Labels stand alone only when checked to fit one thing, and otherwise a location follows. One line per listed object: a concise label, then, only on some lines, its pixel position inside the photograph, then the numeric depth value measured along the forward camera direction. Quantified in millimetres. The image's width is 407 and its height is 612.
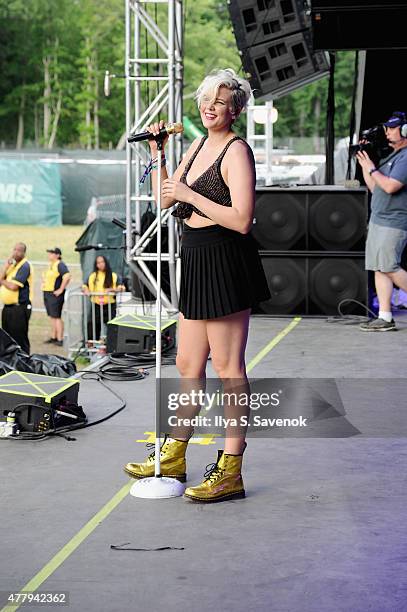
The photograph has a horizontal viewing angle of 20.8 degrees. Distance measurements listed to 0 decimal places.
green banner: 34750
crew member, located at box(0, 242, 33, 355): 17266
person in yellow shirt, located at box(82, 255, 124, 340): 15172
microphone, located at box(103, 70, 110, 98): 13078
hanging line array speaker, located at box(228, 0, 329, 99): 13609
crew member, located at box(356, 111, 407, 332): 9688
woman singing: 4879
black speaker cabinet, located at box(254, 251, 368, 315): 10922
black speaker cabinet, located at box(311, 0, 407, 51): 9445
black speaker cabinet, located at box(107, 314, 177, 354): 8906
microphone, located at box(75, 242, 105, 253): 14703
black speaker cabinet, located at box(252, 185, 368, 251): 10898
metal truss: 11727
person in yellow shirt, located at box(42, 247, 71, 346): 19438
